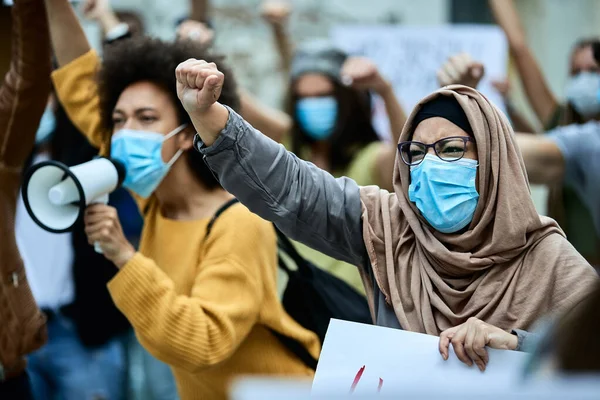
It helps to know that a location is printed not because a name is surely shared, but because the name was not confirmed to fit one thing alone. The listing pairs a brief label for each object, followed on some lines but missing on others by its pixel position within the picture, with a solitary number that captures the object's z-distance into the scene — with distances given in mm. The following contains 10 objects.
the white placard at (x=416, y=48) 11812
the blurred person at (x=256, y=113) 8484
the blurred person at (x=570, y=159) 6992
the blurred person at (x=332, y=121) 7984
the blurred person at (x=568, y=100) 9273
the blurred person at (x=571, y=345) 1957
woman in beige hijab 4141
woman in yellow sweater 5297
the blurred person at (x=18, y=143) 5707
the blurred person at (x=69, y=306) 8266
